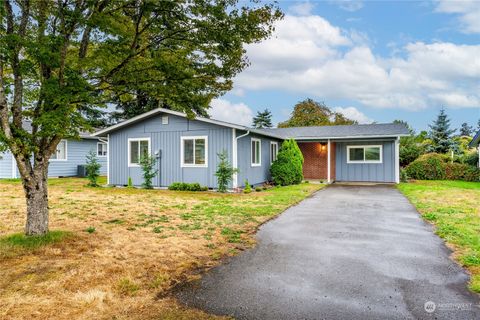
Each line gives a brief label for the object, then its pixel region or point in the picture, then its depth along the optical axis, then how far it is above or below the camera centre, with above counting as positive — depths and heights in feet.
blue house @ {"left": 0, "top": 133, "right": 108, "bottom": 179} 60.23 +0.31
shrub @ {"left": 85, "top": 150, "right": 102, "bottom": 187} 49.79 -2.29
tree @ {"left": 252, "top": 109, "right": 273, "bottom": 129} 160.66 +19.82
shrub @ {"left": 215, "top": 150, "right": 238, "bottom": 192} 41.34 -1.90
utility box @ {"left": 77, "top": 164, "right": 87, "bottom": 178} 69.92 -2.55
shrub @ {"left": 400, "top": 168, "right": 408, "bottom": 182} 58.19 -3.50
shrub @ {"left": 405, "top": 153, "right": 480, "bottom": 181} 59.36 -2.53
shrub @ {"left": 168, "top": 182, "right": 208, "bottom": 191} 44.04 -3.93
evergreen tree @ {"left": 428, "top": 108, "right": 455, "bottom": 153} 82.64 +5.78
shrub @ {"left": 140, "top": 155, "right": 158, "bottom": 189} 45.88 -1.45
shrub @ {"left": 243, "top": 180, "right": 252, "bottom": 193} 43.30 -4.15
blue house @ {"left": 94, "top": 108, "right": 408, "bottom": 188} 44.75 +1.49
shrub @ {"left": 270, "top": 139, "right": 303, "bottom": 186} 52.03 -1.33
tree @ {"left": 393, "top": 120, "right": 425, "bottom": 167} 71.61 +1.36
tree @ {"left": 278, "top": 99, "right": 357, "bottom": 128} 133.39 +17.94
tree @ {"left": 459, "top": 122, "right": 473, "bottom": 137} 190.80 +16.63
